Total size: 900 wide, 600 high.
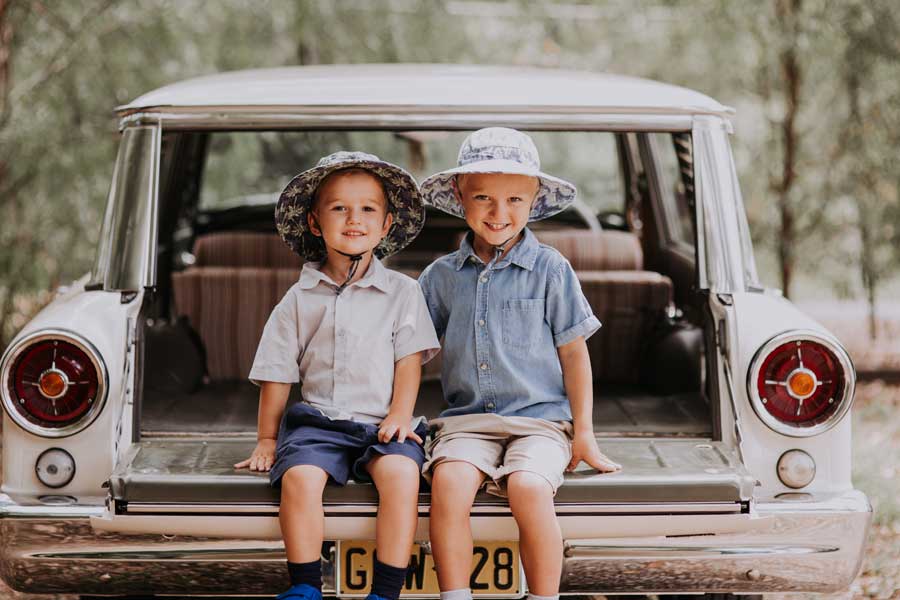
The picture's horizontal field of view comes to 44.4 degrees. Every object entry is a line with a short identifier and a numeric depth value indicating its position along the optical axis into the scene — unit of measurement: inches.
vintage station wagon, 108.1
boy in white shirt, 112.0
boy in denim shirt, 114.8
